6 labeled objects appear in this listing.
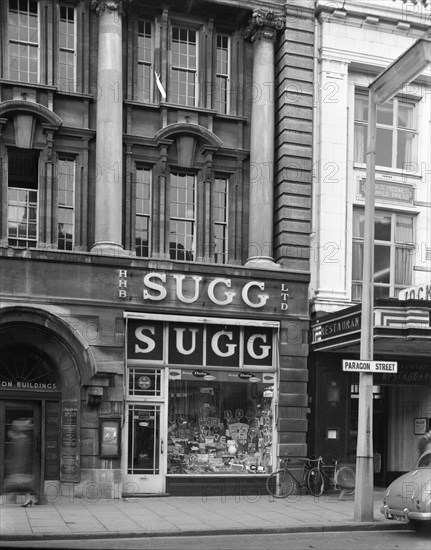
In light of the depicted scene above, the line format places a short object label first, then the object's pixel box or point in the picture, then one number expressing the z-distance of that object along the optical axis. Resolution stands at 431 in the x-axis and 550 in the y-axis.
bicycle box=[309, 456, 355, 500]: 20.50
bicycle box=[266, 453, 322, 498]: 20.84
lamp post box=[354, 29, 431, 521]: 16.11
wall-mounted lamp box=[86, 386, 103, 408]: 19.41
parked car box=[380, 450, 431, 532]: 15.34
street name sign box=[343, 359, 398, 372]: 16.11
